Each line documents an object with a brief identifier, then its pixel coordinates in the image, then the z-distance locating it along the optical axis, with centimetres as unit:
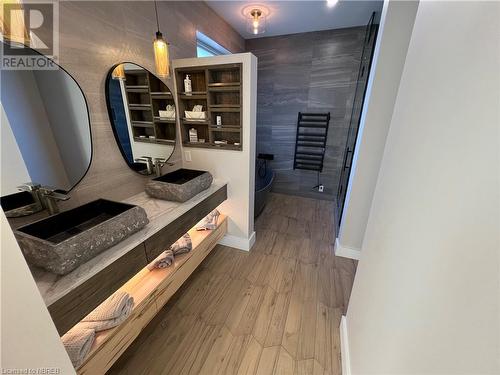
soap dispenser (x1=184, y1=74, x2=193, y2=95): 198
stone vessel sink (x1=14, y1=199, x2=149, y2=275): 88
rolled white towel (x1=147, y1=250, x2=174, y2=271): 153
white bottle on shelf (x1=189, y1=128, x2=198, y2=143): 217
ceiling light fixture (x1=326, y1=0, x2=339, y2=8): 193
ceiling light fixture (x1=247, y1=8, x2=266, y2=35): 239
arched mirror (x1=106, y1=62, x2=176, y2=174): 149
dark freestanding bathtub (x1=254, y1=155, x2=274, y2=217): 307
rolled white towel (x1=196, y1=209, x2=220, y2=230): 204
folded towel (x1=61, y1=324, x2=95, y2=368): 92
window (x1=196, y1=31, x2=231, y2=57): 238
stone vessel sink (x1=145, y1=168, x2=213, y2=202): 162
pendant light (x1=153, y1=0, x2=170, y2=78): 145
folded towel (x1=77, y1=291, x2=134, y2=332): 106
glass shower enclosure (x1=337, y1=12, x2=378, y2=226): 225
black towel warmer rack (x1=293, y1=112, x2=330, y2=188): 339
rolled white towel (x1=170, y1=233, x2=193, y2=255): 167
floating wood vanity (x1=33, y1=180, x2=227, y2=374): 86
